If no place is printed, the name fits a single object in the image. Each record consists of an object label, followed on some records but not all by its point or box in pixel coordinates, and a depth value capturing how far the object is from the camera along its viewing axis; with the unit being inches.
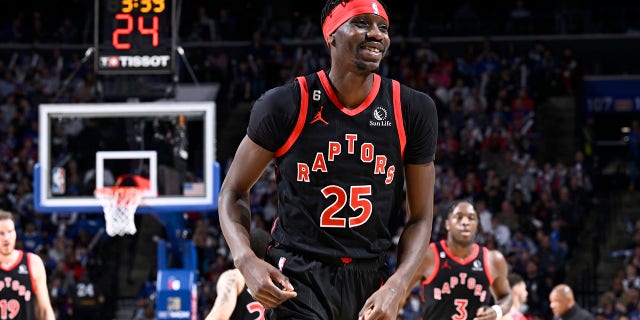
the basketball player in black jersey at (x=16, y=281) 629.3
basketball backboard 849.2
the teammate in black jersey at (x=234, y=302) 560.0
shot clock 865.0
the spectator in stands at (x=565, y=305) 824.0
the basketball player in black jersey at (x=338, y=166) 287.3
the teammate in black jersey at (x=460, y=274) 639.2
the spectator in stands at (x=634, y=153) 1503.0
